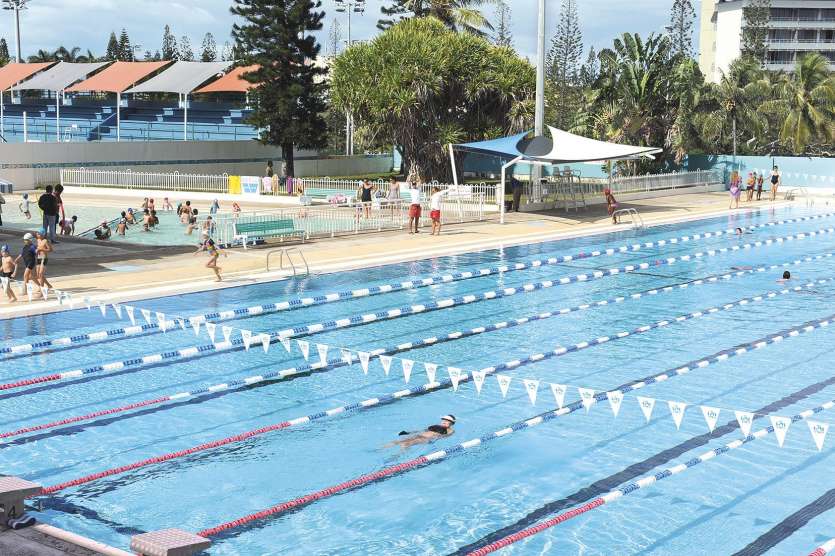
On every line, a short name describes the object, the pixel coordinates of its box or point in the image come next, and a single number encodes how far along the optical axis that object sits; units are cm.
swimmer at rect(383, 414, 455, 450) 1145
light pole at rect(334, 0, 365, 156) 6014
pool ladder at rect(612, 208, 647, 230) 3259
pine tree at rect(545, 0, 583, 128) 8393
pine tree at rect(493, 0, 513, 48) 9312
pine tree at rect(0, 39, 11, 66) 12880
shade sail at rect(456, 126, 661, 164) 3228
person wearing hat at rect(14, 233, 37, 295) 1766
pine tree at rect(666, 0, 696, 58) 8925
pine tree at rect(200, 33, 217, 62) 10450
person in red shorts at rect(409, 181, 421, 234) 2827
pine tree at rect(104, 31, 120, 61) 10204
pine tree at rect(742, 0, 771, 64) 8462
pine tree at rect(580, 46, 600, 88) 10781
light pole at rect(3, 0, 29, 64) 6660
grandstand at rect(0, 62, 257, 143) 5541
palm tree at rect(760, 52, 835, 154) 4909
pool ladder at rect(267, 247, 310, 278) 2180
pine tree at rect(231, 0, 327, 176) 4647
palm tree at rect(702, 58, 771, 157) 4926
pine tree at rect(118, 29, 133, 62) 9762
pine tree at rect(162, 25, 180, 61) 11500
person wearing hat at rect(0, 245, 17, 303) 1770
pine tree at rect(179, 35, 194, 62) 11894
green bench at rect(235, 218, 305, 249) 2505
